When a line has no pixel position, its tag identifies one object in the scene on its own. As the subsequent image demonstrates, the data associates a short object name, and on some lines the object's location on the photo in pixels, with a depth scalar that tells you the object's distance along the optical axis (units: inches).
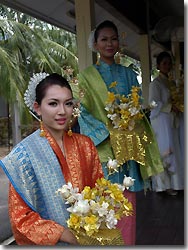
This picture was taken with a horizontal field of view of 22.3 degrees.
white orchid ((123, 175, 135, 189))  54.3
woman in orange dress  53.7
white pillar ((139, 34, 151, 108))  151.7
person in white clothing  137.1
